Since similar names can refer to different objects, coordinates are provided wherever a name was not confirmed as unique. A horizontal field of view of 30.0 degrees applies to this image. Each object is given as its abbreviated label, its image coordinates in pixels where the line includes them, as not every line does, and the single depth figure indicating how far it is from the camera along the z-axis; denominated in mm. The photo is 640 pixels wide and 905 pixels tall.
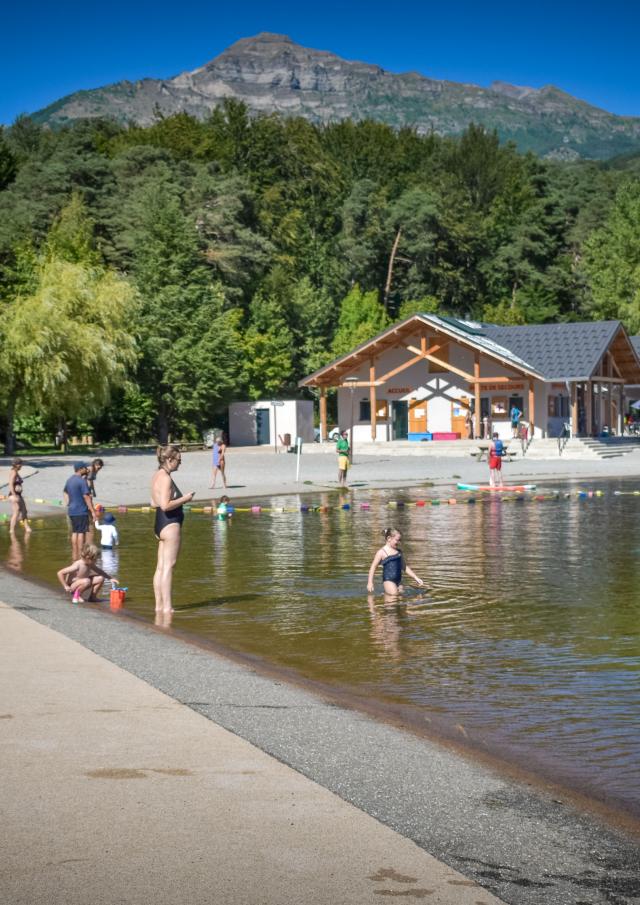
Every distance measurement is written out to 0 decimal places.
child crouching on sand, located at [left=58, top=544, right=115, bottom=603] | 15391
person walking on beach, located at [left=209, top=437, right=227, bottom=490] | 36656
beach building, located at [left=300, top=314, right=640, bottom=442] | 63125
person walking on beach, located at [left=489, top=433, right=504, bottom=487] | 35969
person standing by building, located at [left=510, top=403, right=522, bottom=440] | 62812
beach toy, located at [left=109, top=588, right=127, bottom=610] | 15094
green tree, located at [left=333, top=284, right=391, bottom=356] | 84625
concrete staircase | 55938
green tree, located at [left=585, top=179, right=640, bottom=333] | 90875
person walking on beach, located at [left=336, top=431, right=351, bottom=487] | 38031
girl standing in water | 15719
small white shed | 67250
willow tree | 52938
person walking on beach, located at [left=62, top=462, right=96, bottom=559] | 17750
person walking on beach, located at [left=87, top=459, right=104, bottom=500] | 22531
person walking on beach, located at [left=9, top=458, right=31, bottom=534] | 25848
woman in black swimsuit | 13445
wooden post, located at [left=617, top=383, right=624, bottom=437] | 69625
